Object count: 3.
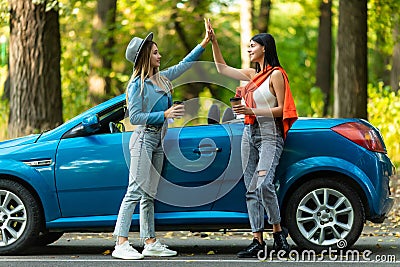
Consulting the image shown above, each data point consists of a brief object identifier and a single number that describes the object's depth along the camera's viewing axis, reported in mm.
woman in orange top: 15509
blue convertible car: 15865
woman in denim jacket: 15672
